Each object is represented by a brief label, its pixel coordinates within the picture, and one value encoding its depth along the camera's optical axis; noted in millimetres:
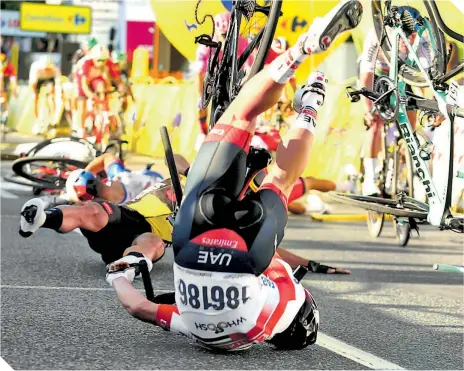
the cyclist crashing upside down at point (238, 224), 10625
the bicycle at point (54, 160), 24047
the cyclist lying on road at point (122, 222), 14516
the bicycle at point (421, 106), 15000
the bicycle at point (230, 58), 13227
